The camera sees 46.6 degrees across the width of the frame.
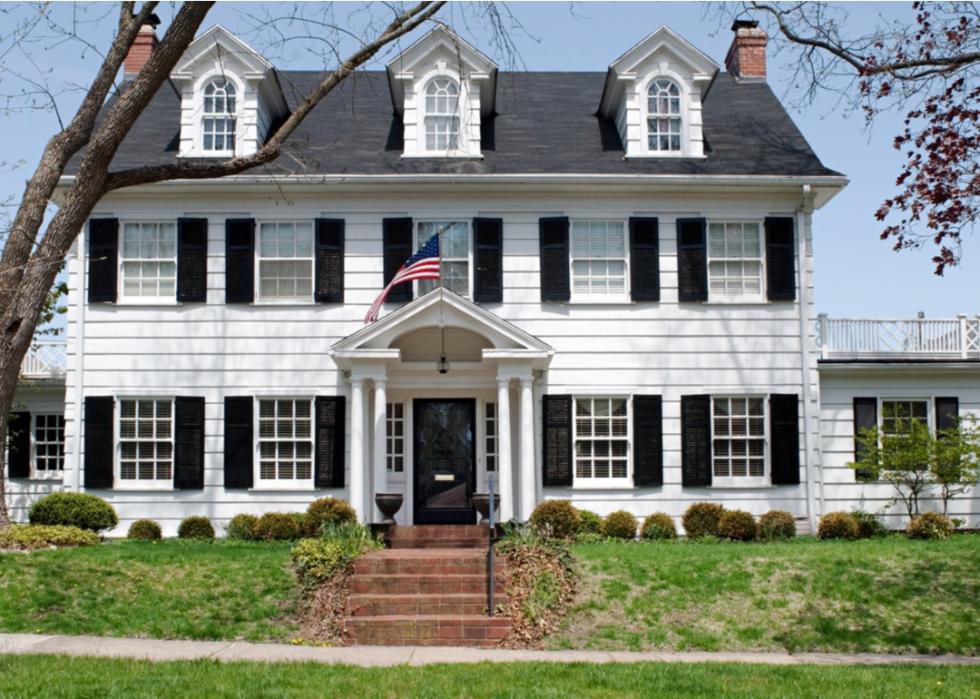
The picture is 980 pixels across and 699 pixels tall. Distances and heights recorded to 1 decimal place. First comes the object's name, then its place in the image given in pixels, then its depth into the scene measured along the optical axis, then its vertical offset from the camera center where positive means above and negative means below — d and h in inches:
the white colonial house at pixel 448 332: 777.6 +71.1
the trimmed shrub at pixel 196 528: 754.8 -66.5
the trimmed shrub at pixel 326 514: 738.2 -56.7
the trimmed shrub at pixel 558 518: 718.5 -58.7
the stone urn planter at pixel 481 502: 663.1 -44.7
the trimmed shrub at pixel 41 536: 611.2 -60.1
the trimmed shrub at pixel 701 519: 753.6 -62.9
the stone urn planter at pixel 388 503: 660.1 -44.5
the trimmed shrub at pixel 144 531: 756.0 -67.7
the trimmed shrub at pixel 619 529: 749.9 -68.5
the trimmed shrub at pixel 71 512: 727.7 -52.7
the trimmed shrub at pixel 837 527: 762.8 -69.9
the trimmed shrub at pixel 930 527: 753.0 -69.8
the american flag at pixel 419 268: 717.3 +99.9
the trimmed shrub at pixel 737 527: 744.3 -67.5
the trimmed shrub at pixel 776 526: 751.7 -68.1
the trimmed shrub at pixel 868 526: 778.4 -71.1
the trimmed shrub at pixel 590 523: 741.3 -63.8
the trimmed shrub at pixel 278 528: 740.6 -65.3
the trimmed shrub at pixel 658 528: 753.6 -68.5
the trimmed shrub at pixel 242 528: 748.8 -65.9
